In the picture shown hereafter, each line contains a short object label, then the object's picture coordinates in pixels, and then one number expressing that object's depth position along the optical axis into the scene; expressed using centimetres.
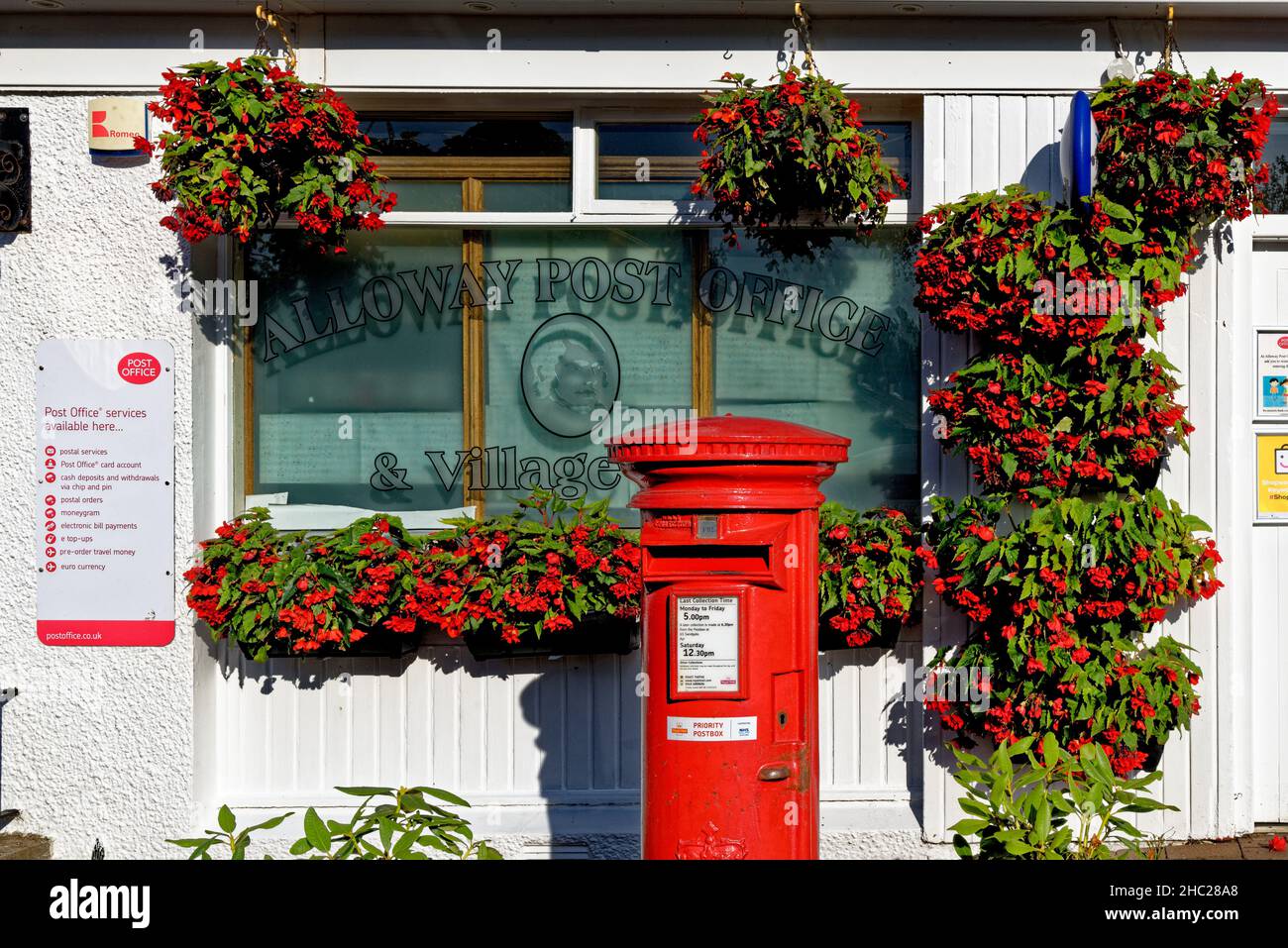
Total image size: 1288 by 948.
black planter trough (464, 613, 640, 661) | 572
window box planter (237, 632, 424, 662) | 577
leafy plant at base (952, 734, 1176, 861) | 361
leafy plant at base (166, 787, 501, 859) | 360
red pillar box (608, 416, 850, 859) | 379
